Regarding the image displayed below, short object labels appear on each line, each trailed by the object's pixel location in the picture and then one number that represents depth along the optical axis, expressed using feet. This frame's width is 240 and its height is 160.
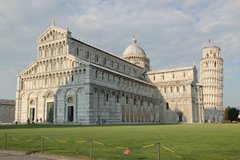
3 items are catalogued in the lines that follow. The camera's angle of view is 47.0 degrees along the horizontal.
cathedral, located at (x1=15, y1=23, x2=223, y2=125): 168.55
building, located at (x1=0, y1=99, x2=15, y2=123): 232.53
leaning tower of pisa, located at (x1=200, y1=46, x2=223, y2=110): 354.54
